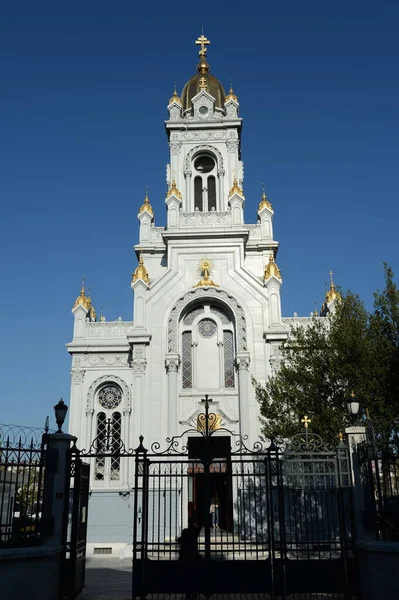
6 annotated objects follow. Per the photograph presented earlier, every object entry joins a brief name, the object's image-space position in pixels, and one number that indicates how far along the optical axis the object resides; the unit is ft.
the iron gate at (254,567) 44.45
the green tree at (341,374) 66.54
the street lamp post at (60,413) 46.68
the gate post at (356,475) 44.47
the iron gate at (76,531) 44.47
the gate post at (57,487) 44.16
